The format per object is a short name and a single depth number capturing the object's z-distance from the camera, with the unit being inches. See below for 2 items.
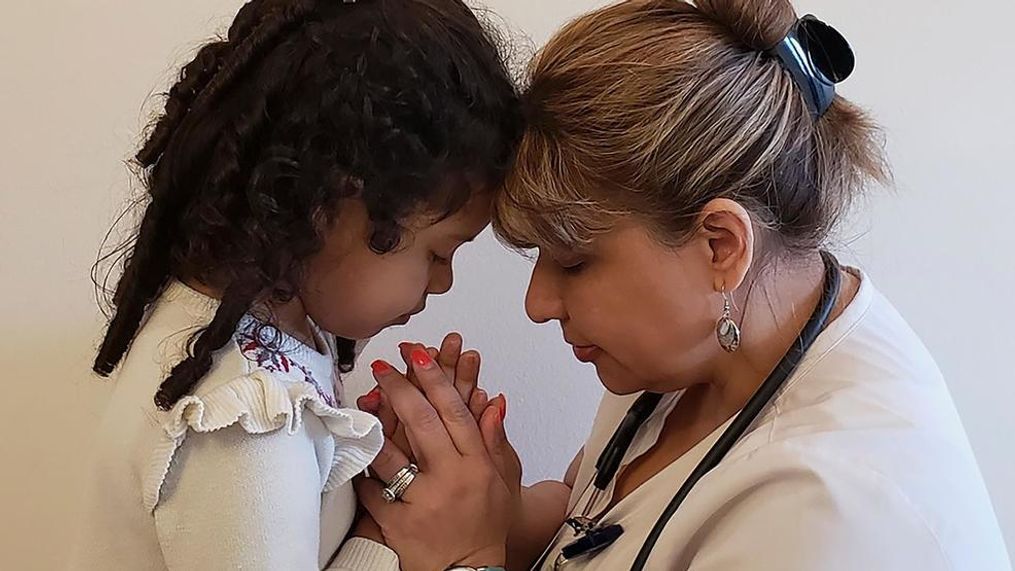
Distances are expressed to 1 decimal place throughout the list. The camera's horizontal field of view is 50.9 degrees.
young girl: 31.8
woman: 30.0
